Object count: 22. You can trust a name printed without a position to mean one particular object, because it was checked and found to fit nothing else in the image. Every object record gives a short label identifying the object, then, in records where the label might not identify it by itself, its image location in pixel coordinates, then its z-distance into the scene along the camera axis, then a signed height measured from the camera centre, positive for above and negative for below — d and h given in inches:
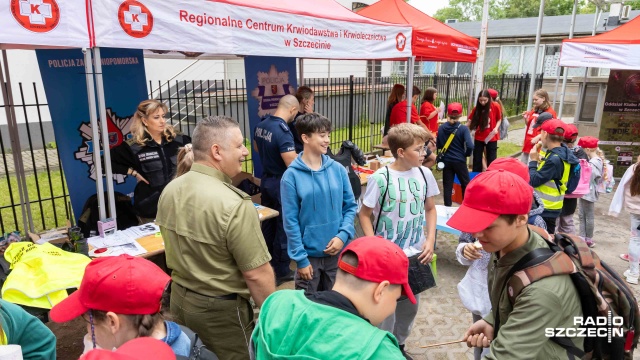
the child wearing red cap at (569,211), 196.7 -60.7
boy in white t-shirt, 119.3 -34.0
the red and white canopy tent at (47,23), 98.6 +12.9
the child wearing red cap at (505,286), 57.6 -28.8
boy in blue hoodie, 119.9 -37.3
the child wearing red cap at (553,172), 164.2 -35.6
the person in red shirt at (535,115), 279.1 -24.9
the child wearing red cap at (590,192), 209.9 -55.1
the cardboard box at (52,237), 134.8 -51.9
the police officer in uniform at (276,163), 171.2 -35.2
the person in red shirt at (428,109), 321.4 -23.1
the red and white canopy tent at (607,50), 260.7 +18.4
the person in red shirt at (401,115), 285.0 -24.6
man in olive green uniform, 82.3 -32.8
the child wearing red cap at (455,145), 252.4 -39.3
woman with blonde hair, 155.6 -28.8
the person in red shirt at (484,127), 306.5 -35.1
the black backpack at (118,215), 152.6 -50.5
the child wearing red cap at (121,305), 61.1 -33.0
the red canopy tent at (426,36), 244.7 +26.2
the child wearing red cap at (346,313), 47.1 -28.4
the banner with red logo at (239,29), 118.3 +16.7
